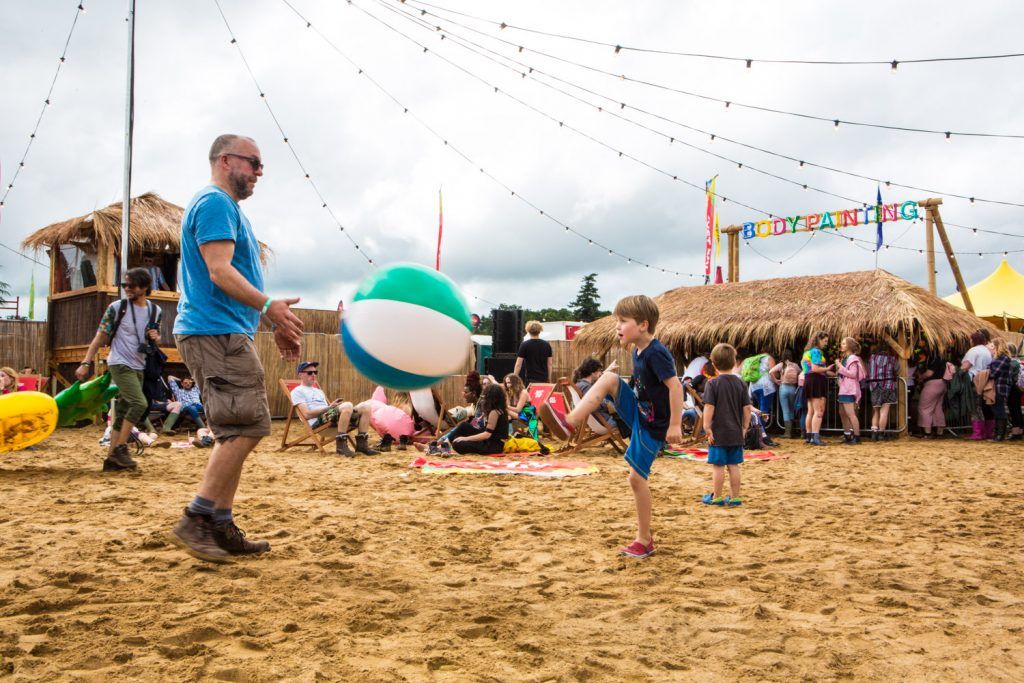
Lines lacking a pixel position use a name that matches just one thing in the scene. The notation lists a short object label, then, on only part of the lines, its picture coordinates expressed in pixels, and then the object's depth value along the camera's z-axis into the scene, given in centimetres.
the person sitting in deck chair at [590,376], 983
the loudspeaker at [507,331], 1551
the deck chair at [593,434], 896
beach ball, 332
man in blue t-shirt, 332
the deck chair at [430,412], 972
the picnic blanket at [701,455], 924
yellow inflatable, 614
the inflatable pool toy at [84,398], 688
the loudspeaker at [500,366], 1478
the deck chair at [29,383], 1188
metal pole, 1053
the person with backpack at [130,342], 613
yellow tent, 2088
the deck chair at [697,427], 1031
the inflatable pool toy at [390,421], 968
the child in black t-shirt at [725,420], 577
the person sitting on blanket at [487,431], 869
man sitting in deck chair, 883
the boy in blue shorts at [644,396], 399
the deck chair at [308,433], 886
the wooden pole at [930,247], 1609
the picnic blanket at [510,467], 719
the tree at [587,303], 6919
